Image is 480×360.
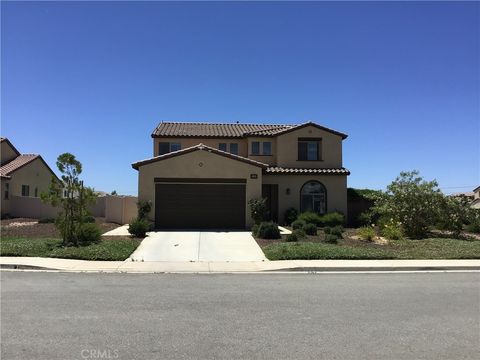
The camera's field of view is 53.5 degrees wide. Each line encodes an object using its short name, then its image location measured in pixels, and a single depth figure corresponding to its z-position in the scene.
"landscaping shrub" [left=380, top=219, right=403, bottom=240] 20.58
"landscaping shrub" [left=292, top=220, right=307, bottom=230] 22.97
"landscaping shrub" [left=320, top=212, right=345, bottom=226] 25.67
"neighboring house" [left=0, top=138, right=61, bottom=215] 32.50
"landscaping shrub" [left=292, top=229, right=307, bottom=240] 19.77
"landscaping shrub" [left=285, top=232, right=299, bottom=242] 18.86
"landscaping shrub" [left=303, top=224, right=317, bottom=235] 21.44
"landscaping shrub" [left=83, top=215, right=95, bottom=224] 18.17
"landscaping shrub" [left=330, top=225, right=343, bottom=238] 20.66
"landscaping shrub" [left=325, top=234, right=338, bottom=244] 18.58
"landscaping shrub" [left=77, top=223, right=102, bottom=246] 17.52
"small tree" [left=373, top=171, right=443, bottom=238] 21.27
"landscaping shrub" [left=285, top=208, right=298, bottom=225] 26.80
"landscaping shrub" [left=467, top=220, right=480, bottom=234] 23.41
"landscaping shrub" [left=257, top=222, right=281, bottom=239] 19.92
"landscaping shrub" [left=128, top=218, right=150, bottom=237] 20.11
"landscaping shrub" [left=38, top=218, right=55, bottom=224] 26.87
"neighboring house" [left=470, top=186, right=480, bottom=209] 57.86
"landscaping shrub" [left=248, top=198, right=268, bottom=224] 23.38
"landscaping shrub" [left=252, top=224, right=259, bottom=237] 20.91
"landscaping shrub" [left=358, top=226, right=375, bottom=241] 19.91
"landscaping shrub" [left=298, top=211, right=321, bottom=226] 25.55
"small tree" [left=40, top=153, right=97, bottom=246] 17.39
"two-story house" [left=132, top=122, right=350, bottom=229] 23.98
